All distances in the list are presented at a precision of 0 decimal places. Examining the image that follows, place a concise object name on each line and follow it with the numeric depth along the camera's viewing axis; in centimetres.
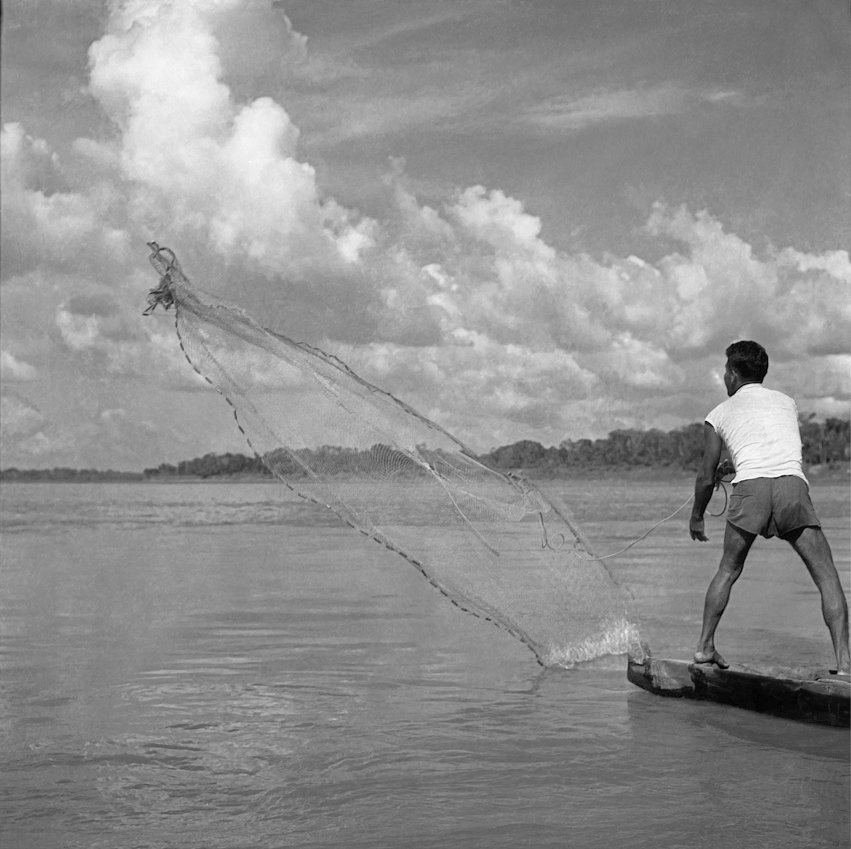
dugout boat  495
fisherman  508
